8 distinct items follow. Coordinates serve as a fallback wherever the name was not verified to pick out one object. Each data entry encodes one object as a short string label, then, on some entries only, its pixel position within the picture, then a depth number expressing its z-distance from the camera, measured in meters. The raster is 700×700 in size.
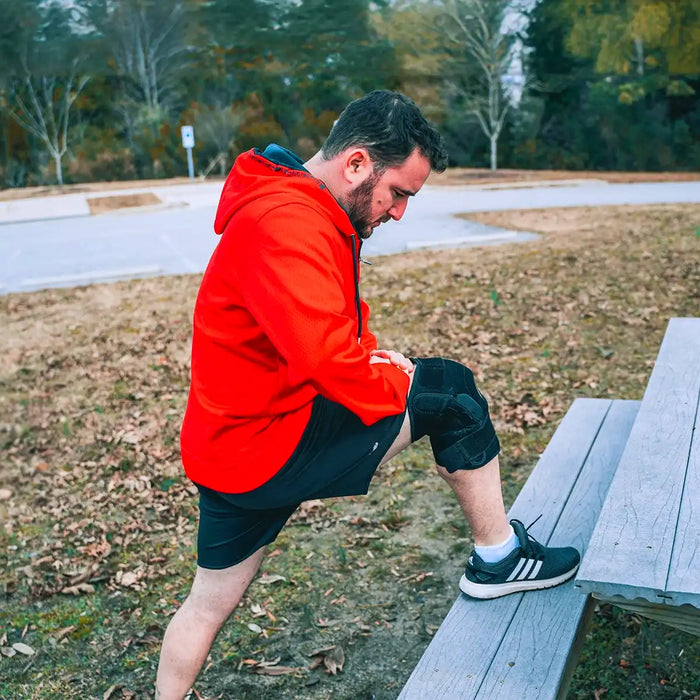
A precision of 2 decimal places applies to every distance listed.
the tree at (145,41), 43.28
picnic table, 2.14
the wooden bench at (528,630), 2.29
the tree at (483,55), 32.91
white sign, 29.94
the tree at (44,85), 38.03
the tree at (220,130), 37.16
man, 2.11
